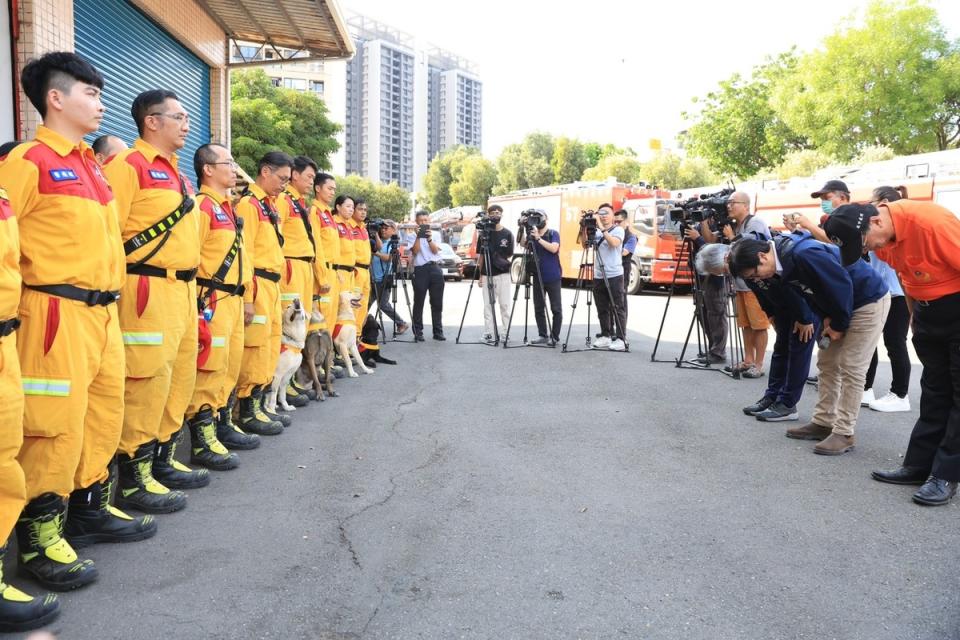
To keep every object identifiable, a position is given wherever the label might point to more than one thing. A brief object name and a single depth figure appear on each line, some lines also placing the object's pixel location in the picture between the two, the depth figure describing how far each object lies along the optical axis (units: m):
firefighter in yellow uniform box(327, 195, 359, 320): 8.21
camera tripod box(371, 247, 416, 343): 10.92
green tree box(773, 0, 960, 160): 26.97
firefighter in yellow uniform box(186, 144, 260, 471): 4.52
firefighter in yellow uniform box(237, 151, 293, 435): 5.30
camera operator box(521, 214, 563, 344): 10.45
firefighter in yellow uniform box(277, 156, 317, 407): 6.21
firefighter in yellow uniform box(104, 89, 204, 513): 3.69
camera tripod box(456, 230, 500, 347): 10.65
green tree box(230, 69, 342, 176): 26.64
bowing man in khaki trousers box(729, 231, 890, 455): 5.16
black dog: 8.93
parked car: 27.22
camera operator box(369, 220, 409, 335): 10.68
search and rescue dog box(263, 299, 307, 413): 6.26
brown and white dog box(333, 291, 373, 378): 7.90
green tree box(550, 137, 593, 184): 56.47
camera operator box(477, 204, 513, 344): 10.73
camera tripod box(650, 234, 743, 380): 8.56
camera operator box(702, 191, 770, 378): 7.43
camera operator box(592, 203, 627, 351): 10.00
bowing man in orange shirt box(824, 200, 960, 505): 4.25
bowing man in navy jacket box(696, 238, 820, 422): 5.84
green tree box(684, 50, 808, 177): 34.53
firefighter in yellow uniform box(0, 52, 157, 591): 2.93
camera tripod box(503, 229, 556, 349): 10.38
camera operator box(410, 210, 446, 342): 11.05
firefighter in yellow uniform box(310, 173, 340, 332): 7.32
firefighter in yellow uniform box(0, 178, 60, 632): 2.63
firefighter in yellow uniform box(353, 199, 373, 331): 8.99
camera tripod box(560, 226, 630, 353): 9.99
